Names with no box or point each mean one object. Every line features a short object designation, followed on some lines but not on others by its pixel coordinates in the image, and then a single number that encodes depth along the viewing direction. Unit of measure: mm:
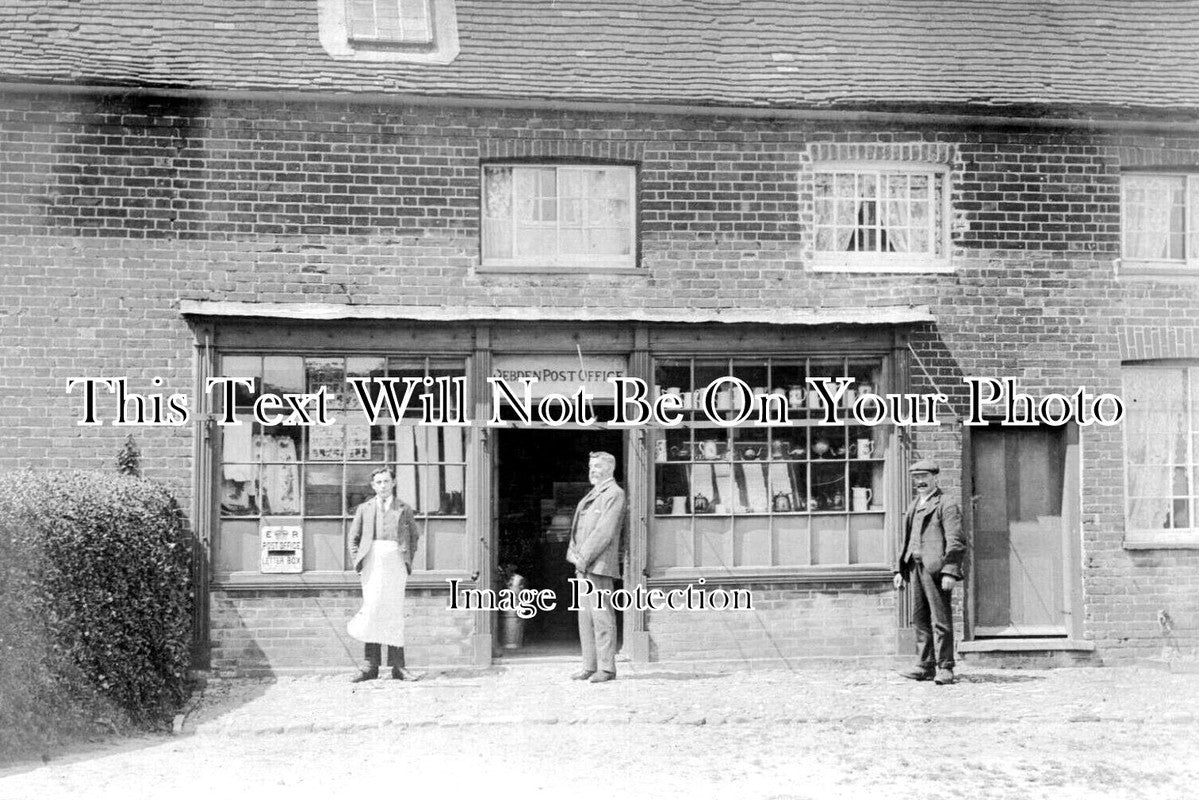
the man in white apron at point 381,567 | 10398
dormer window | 11430
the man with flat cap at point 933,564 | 10320
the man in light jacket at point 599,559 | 10297
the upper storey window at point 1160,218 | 11625
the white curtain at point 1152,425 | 11562
